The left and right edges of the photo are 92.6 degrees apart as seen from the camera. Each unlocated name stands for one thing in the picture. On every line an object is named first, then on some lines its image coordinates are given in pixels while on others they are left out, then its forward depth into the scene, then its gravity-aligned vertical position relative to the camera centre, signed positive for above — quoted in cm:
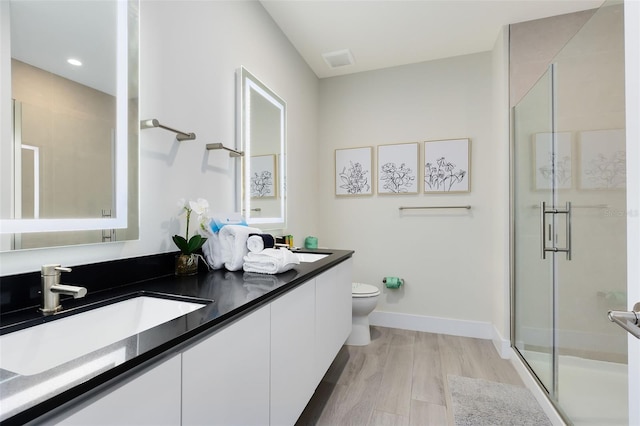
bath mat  161 -110
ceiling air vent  265 +138
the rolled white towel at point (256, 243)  142 -14
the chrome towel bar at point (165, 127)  119 +35
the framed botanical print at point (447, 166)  269 +41
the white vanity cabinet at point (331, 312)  154 -58
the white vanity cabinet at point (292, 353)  111 -57
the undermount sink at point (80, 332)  68 -32
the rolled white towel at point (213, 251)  142 -18
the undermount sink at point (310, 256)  200 -30
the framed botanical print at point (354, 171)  300 +41
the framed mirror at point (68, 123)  83 +28
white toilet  240 -79
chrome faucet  80 -20
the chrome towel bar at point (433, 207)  269 +4
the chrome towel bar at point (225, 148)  158 +34
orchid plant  131 -10
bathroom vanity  48 -32
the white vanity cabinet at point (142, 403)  50 -35
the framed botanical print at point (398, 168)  284 +41
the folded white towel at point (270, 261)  132 -22
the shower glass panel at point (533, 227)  179 -11
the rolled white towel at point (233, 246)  140 -15
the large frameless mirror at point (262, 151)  188 +42
